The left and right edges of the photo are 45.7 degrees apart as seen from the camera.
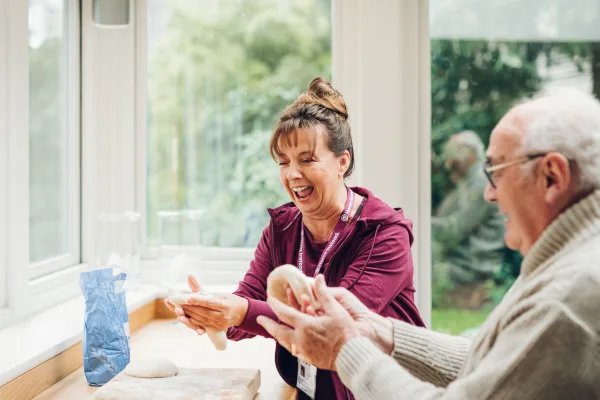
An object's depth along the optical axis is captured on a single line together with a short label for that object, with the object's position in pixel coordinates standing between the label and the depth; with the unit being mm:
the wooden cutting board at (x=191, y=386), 1499
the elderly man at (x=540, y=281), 917
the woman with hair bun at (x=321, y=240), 1746
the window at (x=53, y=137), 2361
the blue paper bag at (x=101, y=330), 1772
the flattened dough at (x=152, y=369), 1647
